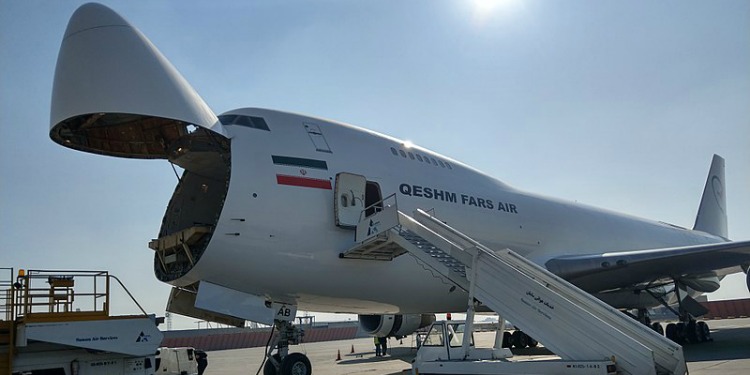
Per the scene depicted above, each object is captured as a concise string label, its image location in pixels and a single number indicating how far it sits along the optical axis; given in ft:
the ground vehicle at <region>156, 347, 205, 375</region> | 40.11
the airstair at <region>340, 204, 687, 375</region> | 23.80
